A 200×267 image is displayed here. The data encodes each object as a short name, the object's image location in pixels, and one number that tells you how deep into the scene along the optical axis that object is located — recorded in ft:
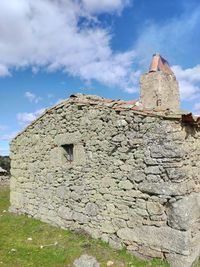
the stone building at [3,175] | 38.90
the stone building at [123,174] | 13.98
